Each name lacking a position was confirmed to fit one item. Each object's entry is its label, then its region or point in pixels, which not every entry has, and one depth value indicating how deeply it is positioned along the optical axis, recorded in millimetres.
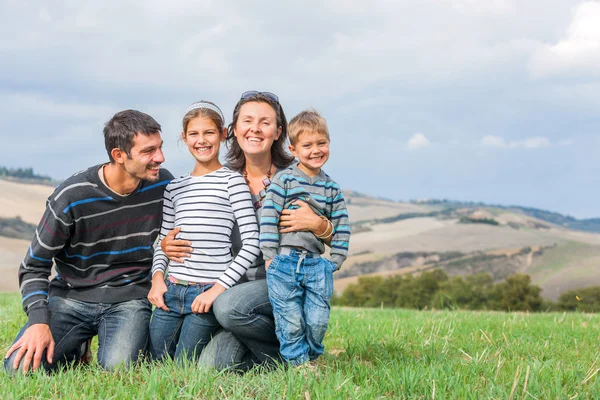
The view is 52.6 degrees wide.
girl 4449
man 4578
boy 4188
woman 4336
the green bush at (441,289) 27641
